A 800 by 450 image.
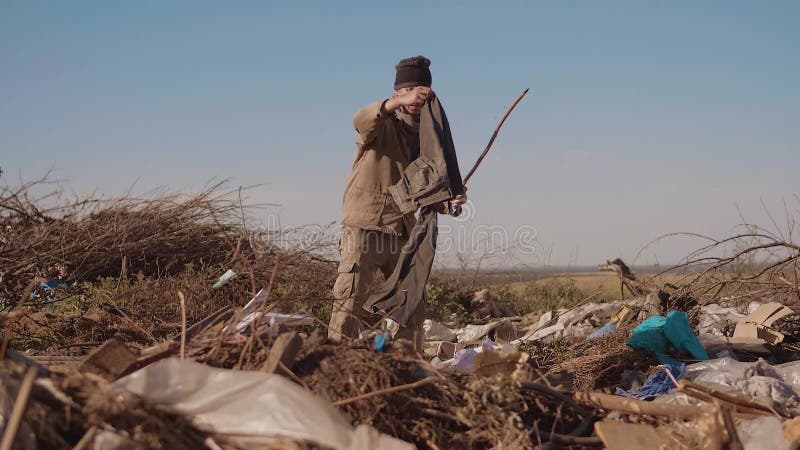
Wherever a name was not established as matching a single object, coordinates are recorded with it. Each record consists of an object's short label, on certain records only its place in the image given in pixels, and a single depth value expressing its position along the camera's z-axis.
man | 4.57
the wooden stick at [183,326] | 2.73
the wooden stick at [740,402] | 3.07
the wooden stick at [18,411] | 1.84
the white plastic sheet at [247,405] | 2.27
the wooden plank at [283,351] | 2.68
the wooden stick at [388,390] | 2.54
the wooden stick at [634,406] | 2.84
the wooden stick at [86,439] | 2.04
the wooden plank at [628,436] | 2.69
